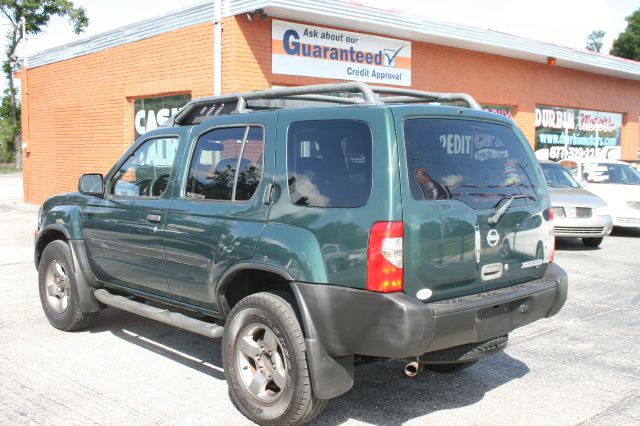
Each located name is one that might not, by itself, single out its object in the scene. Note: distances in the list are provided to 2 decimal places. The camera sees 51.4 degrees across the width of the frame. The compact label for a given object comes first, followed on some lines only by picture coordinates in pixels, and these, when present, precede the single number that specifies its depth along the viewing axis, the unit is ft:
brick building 40.35
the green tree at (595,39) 288.16
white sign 41.16
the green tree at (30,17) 144.25
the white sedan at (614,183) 43.34
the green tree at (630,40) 193.06
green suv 11.85
